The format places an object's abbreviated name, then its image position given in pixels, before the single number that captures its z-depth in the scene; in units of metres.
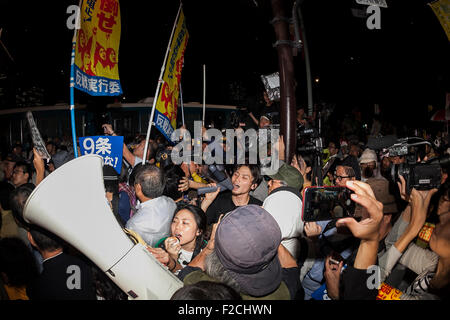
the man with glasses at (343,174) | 3.67
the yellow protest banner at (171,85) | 3.81
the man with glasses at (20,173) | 3.89
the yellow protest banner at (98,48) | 2.96
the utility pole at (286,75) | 4.03
